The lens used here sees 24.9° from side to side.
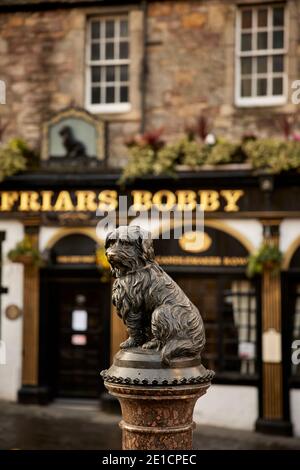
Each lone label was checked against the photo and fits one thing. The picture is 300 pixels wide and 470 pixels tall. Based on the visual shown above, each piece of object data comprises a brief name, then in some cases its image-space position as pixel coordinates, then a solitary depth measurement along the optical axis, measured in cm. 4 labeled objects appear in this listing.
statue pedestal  405
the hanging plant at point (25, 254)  1136
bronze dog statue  419
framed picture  1151
